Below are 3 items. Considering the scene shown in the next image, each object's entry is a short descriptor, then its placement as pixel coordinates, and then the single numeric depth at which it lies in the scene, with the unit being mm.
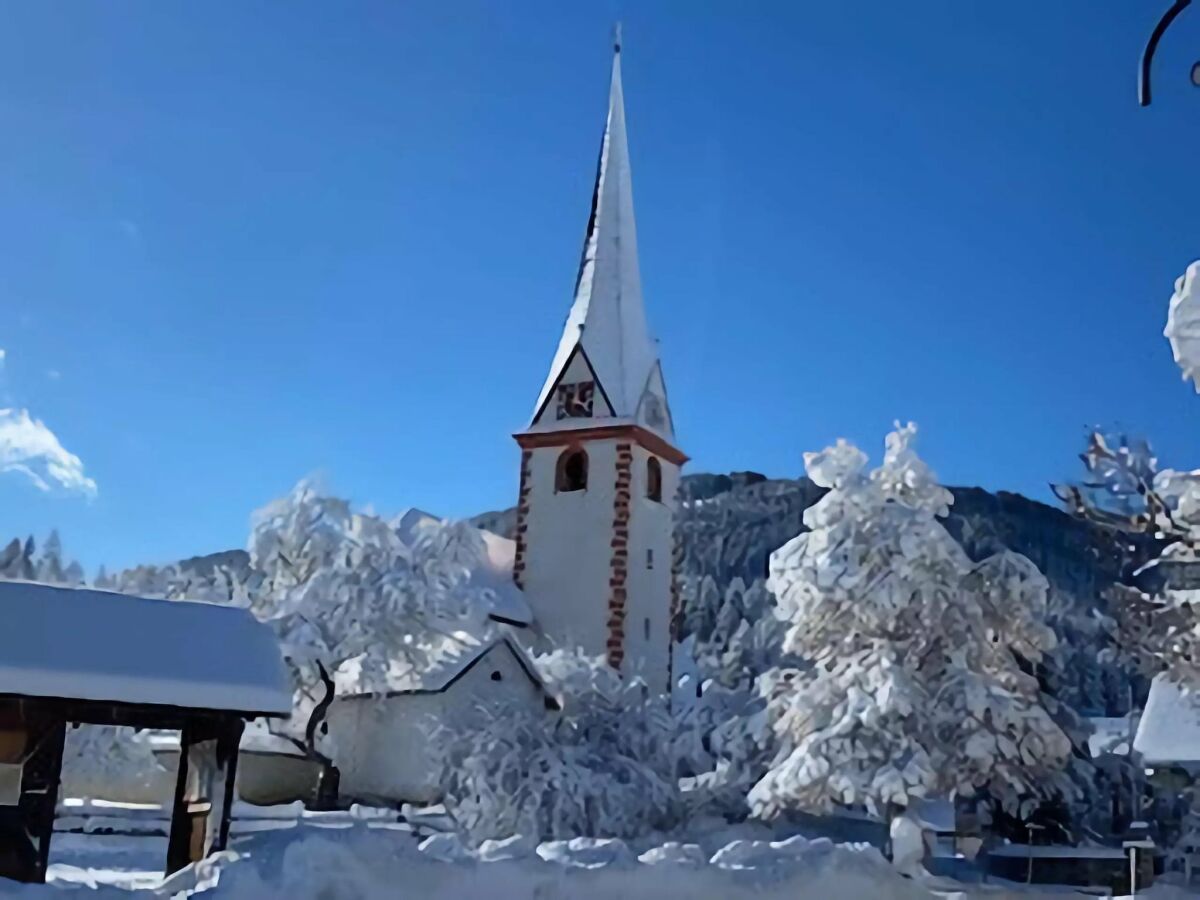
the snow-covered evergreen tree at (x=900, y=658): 18953
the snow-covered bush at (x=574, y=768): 21312
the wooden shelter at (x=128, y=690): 11750
